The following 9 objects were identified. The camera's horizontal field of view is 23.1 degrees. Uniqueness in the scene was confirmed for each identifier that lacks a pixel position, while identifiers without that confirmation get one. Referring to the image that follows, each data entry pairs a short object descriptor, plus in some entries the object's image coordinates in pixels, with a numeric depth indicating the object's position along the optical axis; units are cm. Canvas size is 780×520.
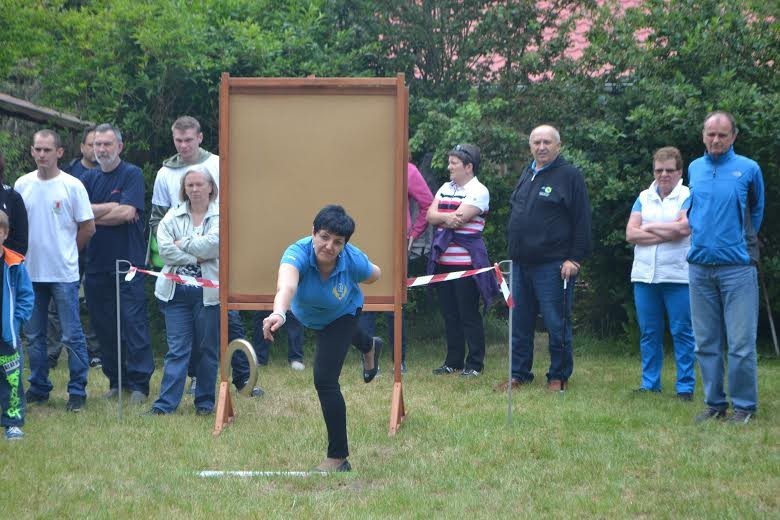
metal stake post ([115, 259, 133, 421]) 1392
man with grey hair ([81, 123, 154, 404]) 1546
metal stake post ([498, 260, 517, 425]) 1339
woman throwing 1086
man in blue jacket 1320
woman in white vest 1516
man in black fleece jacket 1576
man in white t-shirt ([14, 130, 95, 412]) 1484
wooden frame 1356
